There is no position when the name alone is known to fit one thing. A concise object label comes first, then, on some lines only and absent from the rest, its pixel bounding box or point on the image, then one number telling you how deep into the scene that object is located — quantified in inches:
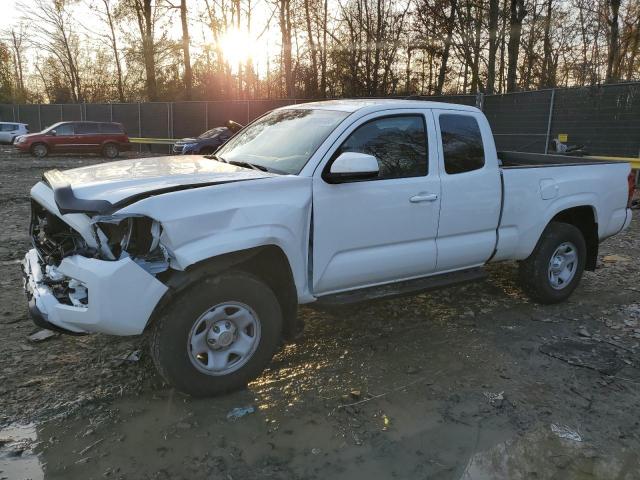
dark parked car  781.9
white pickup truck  119.0
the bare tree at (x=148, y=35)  1301.7
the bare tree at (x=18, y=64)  1912.2
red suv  887.1
